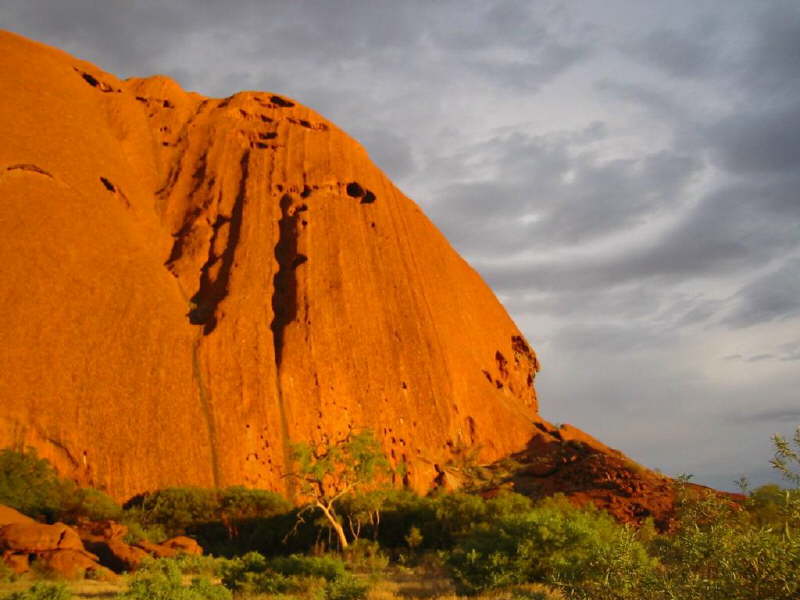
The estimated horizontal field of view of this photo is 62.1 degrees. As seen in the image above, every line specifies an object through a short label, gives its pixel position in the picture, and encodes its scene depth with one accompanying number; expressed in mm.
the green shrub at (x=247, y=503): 28688
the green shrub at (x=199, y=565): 19680
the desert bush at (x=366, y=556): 21875
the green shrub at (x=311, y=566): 18266
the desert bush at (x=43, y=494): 24203
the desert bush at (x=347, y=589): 15023
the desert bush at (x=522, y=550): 17058
